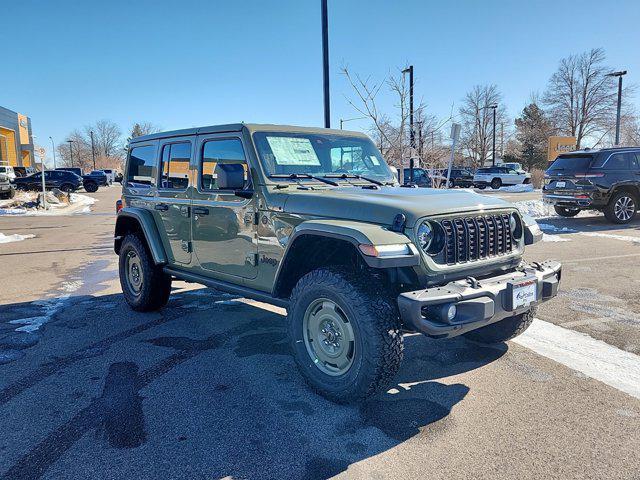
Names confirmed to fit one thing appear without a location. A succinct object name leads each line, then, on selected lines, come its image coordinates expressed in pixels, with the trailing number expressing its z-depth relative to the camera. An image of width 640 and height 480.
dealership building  44.31
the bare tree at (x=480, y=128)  63.59
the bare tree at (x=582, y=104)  53.41
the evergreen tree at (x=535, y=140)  58.72
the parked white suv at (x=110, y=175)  49.78
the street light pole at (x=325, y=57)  10.39
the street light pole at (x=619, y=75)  32.90
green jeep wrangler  3.17
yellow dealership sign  37.44
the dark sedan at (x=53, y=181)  31.50
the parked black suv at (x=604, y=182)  12.30
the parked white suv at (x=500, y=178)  35.62
